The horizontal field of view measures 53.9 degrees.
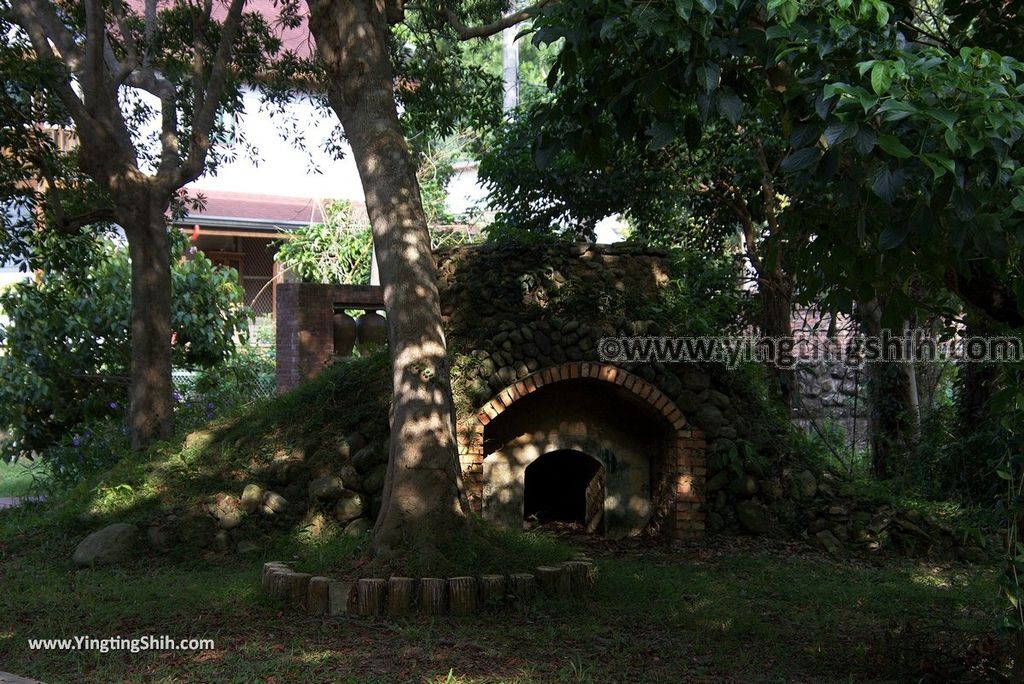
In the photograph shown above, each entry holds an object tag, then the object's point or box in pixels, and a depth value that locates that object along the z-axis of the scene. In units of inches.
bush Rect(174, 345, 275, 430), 481.4
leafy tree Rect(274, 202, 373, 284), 683.4
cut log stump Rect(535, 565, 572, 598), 266.5
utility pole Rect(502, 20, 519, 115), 767.7
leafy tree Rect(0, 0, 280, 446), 369.4
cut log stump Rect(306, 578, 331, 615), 256.1
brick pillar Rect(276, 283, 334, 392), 421.8
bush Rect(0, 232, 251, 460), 468.8
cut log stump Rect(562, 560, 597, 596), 272.2
